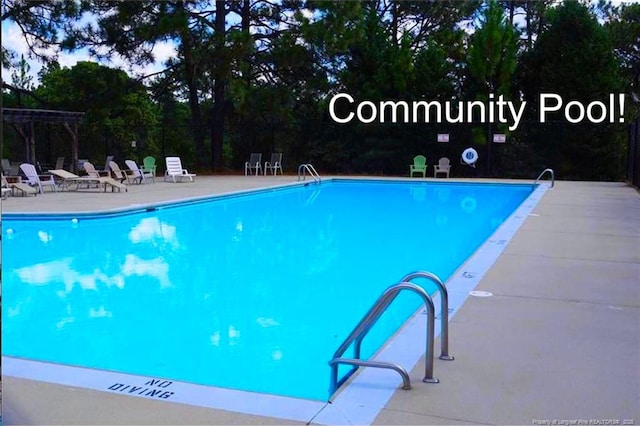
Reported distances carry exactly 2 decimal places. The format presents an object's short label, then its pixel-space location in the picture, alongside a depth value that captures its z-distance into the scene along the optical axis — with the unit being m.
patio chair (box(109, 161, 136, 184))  16.02
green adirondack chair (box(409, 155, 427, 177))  20.97
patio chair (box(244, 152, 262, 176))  22.14
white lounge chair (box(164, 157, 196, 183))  18.06
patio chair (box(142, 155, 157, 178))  18.16
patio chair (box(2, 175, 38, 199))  13.01
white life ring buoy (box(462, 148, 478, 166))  20.88
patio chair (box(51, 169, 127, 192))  14.34
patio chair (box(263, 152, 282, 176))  22.07
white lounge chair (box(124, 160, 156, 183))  16.73
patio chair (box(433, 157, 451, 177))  20.53
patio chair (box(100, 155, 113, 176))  16.14
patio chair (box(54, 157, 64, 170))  16.99
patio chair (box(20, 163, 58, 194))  13.81
